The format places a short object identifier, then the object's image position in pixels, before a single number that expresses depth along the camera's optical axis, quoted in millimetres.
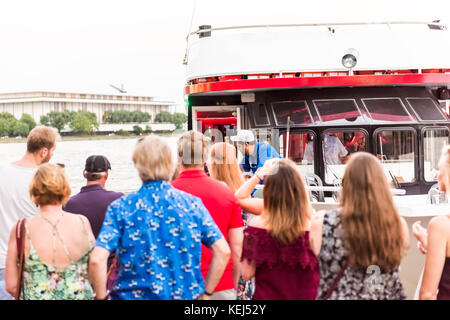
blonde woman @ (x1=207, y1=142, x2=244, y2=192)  4401
